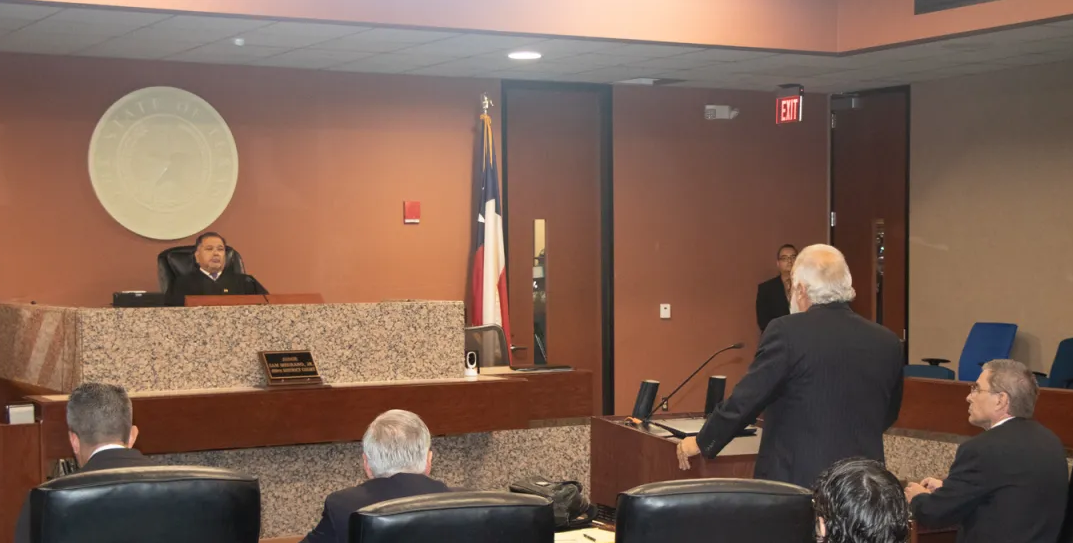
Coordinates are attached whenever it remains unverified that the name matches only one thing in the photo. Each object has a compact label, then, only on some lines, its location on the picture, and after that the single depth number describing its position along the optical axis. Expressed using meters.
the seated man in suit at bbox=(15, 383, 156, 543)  3.38
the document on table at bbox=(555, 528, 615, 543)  3.65
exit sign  8.42
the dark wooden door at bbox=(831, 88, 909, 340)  9.20
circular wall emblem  7.23
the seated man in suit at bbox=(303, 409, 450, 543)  2.88
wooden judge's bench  4.81
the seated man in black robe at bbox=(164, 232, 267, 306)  6.64
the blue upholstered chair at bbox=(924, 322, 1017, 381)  8.05
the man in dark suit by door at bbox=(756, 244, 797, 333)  9.19
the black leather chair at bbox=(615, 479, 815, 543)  2.51
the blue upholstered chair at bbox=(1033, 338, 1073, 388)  7.43
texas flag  8.08
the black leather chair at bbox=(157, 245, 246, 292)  6.85
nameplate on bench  5.05
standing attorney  3.70
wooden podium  4.13
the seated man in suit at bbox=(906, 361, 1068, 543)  3.79
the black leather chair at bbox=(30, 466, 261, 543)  2.43
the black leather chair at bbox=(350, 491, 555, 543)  2.33
